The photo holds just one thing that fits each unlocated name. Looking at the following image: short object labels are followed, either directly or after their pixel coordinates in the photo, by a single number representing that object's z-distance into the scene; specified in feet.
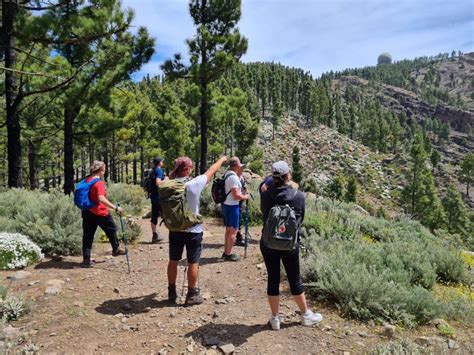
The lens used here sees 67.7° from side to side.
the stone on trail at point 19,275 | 17.87
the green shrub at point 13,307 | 14.11
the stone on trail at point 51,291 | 16.31
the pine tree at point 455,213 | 194.19
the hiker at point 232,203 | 20.48
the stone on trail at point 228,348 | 12.07
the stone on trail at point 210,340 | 12.69
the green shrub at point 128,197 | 37.62
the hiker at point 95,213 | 19.48
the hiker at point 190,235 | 14.71
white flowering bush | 18.97
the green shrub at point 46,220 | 21.83
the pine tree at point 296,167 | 192.97
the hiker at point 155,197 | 25.30
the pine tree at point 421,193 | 160.35
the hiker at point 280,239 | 12.47
